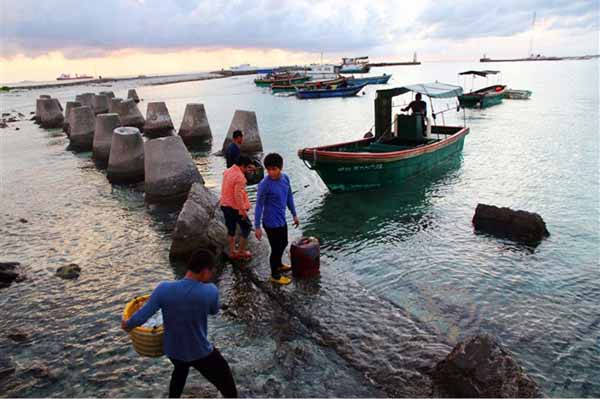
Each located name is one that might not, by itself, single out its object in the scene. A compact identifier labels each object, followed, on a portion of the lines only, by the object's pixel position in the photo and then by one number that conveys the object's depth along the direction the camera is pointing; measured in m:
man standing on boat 16.42
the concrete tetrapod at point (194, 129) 24.23
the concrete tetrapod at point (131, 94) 49.05
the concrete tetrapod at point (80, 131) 23.02
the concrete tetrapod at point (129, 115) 28.86
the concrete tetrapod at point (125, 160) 15.35
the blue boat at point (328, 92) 55.75
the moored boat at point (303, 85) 59.46
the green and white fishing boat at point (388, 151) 12.98
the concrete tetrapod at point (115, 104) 29.37
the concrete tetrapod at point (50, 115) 33.03
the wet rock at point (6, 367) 5.23
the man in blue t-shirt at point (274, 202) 6.39
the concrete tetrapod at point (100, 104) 35.53
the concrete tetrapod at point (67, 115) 28.81
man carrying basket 3.52
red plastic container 7.43
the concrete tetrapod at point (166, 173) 12.77
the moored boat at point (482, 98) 39.44
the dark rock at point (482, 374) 4.63
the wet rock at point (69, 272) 7.94
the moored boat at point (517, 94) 47.69
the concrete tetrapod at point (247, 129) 20.42
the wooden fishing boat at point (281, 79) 72.09
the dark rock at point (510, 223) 9.94
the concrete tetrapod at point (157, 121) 26.23
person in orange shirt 7.25
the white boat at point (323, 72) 86.62
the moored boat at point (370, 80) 63.61
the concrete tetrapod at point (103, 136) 19.34
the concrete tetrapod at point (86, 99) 36.34
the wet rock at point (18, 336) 6.00
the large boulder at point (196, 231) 8.36
